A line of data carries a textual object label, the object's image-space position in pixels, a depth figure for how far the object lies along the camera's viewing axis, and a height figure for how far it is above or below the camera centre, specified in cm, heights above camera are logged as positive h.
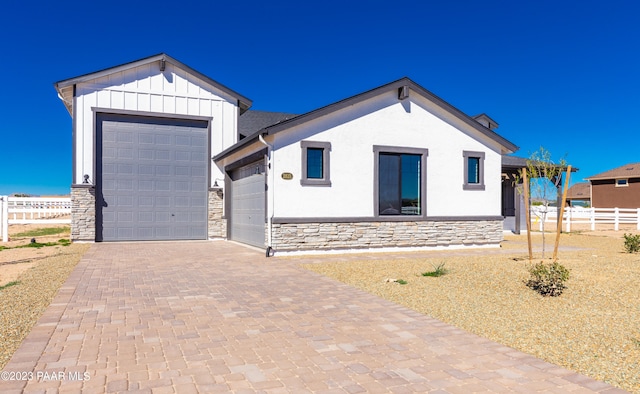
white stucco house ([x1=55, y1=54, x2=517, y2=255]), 1327 +116
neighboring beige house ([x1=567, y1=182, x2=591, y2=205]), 5897 +118
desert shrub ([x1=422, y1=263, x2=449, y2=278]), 950 -149
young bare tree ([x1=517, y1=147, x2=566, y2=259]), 1183 +70
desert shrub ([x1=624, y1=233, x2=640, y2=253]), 1405 -133
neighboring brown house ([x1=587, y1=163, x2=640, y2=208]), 3972 +122
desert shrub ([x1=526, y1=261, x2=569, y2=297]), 749 -129
